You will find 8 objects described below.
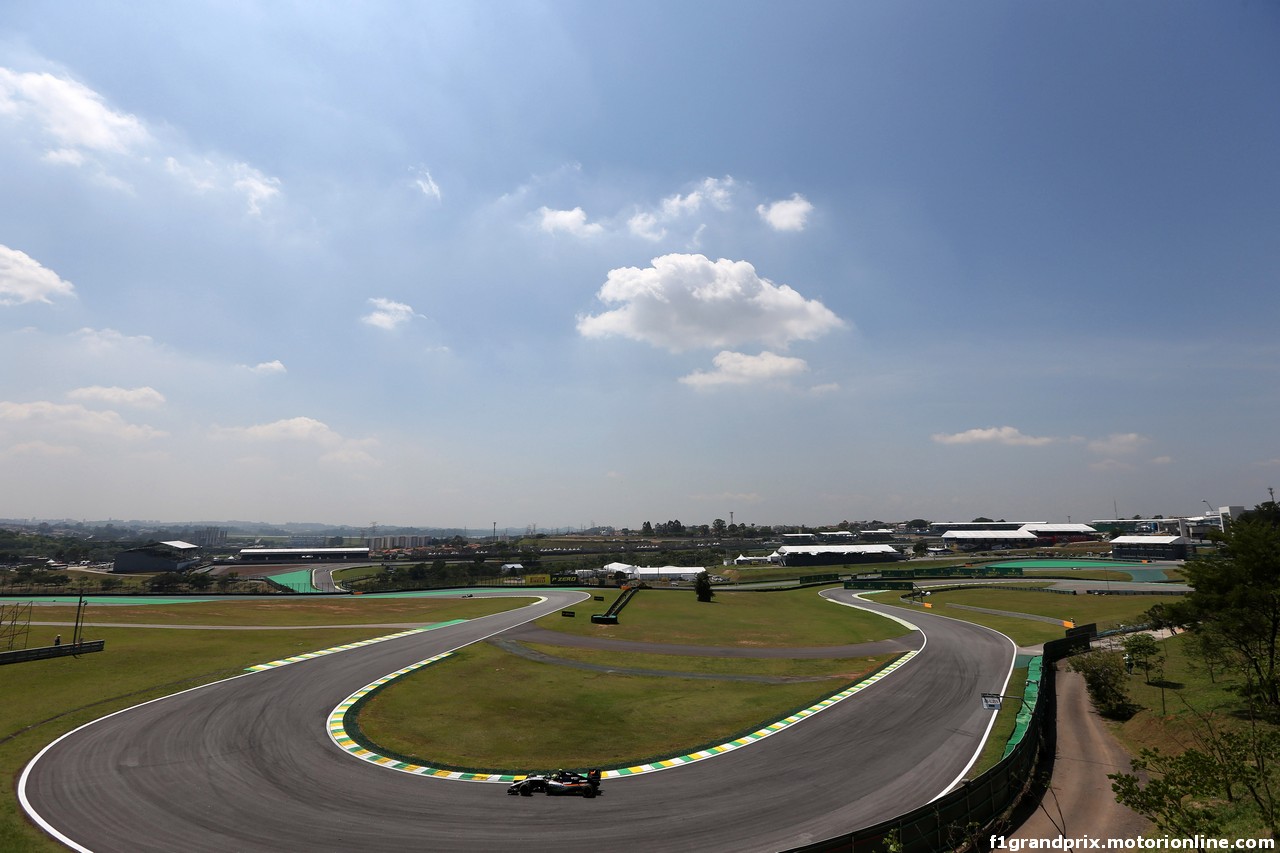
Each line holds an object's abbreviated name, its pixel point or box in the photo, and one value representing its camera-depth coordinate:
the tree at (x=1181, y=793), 12.58
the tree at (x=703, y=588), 97.44
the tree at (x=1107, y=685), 39.59
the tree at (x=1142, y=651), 45.78
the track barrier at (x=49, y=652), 45.44
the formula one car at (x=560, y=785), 25.22
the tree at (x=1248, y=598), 32.44
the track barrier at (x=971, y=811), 19.06
